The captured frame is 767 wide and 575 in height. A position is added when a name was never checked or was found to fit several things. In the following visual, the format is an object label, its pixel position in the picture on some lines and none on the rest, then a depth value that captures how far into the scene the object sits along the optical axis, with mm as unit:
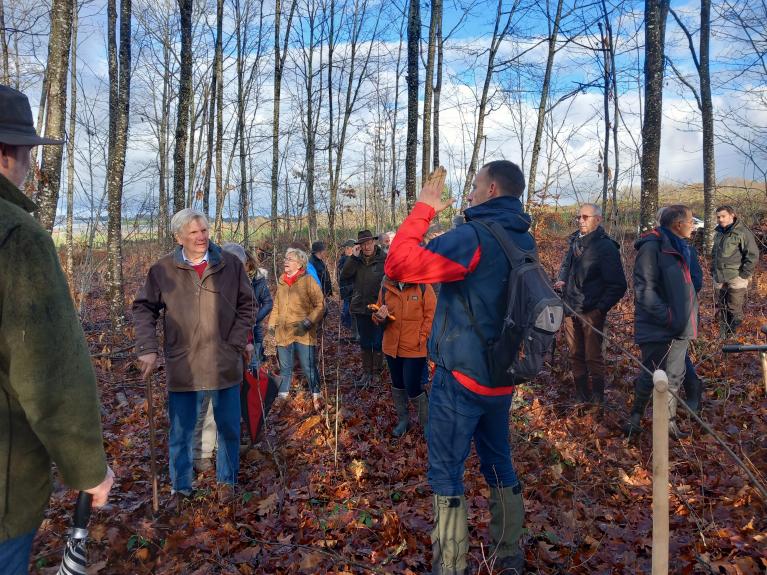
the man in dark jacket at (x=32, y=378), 1603
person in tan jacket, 6766
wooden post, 1615
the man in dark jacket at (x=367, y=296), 7793
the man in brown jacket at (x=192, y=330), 4051
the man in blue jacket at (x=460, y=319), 2797
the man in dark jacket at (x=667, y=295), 4902
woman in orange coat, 5453
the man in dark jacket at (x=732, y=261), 8586
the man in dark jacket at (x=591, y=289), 5875
